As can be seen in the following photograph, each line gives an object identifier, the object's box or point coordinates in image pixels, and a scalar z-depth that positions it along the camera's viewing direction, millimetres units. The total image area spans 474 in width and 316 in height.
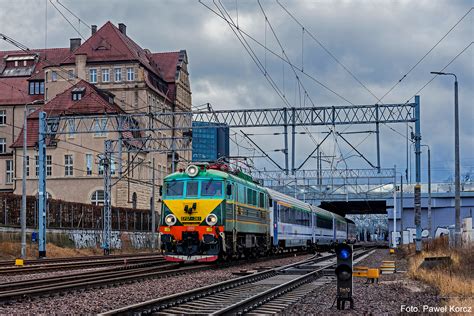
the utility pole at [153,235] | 53069
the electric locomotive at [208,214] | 26656
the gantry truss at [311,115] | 39594
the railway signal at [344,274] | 14336
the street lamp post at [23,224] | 36053
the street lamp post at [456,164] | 31906
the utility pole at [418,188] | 36438
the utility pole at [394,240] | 63088
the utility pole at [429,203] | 50094
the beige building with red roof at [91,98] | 74500
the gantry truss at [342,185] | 74694
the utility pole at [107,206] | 45094
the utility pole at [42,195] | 38094
